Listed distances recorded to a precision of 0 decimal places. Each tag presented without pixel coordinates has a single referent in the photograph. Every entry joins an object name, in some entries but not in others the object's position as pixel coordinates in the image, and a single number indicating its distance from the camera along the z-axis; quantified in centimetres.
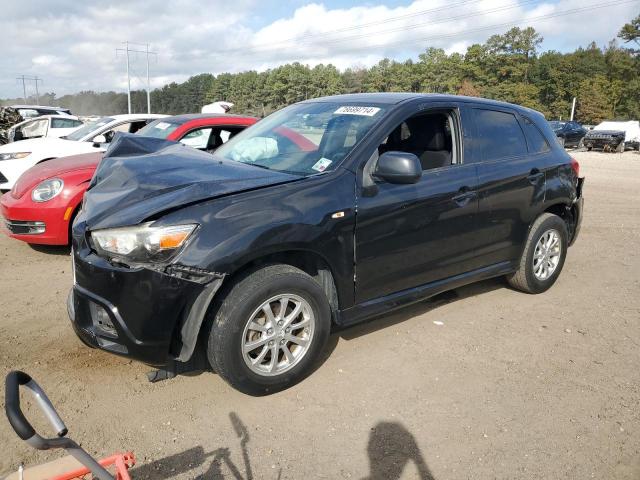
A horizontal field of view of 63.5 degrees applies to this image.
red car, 544
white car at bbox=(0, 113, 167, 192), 796
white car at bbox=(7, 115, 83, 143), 1313
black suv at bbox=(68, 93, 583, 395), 276
